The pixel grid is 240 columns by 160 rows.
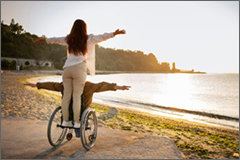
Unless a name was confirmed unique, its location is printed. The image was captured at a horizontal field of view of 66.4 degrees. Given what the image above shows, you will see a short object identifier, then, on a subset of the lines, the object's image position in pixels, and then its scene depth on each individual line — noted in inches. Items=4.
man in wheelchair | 127.8
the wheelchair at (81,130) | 127.0
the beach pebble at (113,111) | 376.3
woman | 125.6
